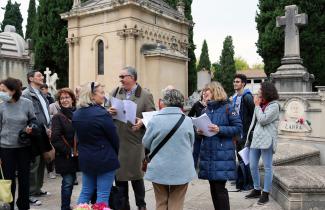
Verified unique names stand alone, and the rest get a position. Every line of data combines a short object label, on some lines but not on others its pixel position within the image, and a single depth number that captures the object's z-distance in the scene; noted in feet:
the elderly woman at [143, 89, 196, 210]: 14.17
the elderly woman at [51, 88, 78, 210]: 17.72
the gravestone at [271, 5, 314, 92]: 40.88
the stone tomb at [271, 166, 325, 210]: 17.40
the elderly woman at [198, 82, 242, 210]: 16.02
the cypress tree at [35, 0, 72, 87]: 94.89
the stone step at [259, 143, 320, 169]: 25.85
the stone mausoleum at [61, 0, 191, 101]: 69.36
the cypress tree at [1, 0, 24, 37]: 153.99
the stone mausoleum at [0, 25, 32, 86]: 64.03
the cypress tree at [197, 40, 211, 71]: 183.26
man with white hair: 17.72
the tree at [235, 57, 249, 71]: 331.69
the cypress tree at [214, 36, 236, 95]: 178.16
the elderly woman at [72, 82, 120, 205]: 15.16
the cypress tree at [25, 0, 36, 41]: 134.58
